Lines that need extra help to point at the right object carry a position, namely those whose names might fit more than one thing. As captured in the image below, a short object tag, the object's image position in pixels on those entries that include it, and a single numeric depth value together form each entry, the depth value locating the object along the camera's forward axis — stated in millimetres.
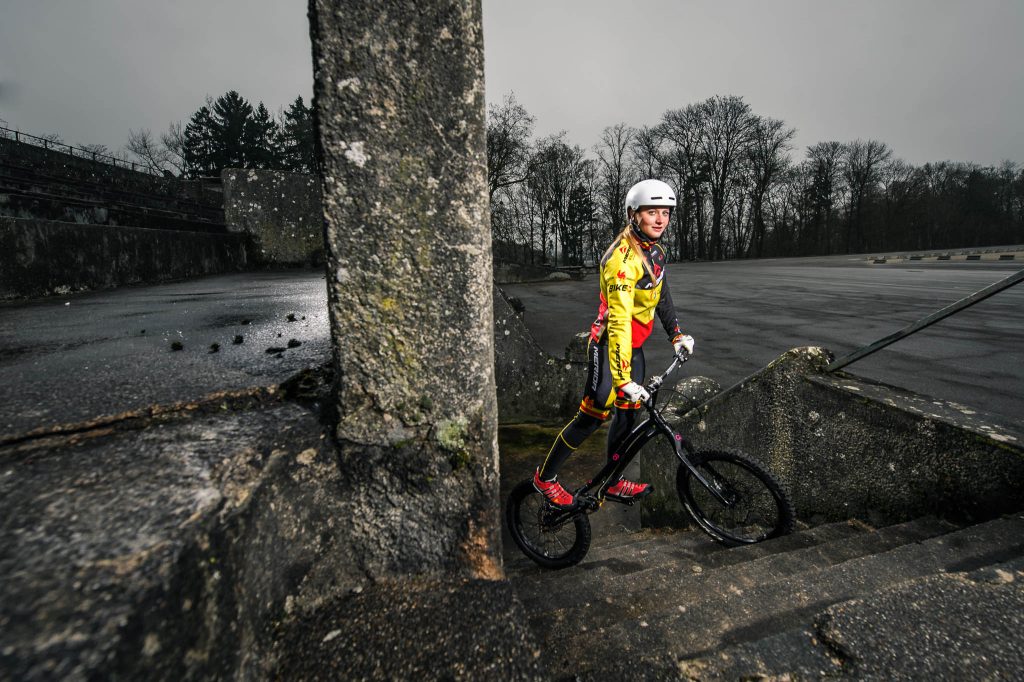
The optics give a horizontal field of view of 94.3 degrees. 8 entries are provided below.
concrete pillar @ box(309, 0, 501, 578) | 1437
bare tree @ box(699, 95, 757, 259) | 39375
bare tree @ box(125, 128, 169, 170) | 58066
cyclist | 2496
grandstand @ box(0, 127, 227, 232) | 9547
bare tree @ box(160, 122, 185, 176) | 55875
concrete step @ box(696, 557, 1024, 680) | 1184
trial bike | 2535
